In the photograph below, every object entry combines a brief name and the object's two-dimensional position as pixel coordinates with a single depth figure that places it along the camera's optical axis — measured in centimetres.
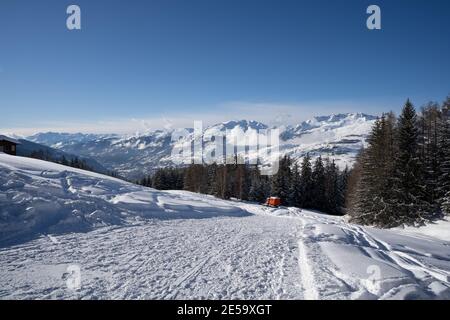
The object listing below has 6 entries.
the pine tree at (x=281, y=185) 6025
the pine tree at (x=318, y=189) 6041
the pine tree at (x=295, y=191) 5994
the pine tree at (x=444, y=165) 2795
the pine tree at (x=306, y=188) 6016
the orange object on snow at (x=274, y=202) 4495
